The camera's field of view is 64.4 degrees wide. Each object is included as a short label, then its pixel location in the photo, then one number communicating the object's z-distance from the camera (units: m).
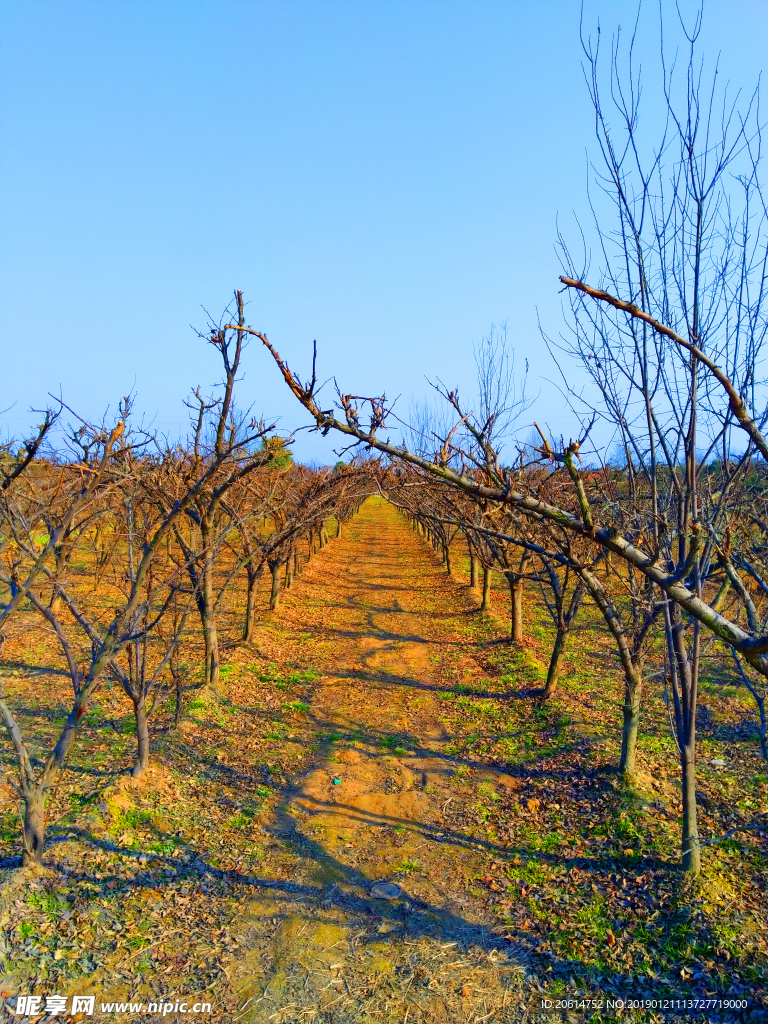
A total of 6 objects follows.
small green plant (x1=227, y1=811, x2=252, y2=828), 6.33
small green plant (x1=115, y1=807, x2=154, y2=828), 5.93
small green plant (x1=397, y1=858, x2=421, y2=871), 5.80
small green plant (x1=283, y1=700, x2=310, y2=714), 9.64
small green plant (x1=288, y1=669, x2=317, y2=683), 10.98
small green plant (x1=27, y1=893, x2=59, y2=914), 4.72
